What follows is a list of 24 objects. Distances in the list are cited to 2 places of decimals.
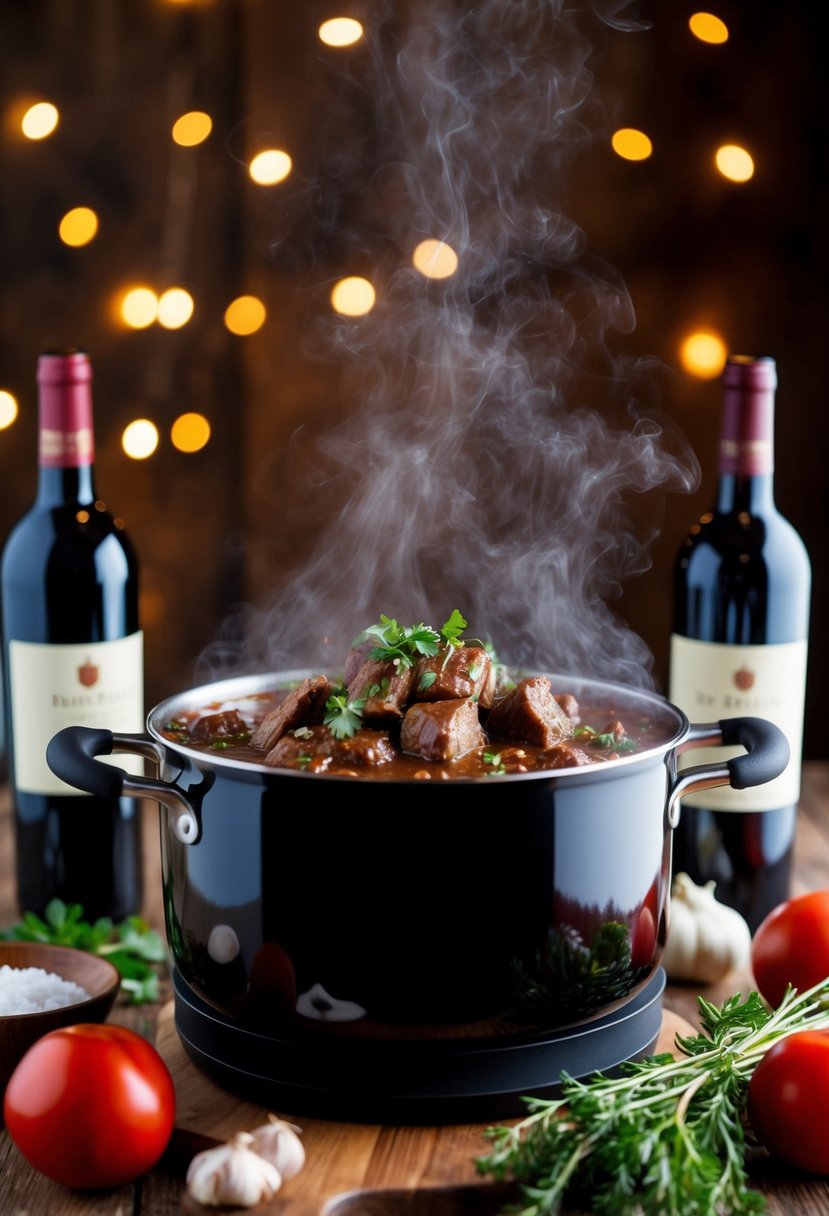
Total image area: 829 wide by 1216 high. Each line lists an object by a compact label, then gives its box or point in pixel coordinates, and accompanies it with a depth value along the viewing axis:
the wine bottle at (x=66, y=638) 1.58
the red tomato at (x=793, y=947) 1.47
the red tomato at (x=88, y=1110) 1.29
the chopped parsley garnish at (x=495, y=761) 1.35
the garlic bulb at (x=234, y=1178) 1.28
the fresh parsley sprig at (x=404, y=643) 1.41
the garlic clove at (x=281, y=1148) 1.30
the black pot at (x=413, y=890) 1.31
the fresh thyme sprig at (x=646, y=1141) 1.25
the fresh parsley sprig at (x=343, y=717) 1.37
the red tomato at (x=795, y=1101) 1.32
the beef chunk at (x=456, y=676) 1.40
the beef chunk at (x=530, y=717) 1.39
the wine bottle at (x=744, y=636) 1.57
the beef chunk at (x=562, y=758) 1.36
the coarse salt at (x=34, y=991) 1.41
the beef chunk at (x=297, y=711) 1.39
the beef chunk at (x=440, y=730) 1.36
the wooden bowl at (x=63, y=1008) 1.38
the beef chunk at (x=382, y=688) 1.39
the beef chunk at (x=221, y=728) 1.42
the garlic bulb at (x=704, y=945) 1.54
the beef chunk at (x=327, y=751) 1.35
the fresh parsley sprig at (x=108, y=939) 1.53
